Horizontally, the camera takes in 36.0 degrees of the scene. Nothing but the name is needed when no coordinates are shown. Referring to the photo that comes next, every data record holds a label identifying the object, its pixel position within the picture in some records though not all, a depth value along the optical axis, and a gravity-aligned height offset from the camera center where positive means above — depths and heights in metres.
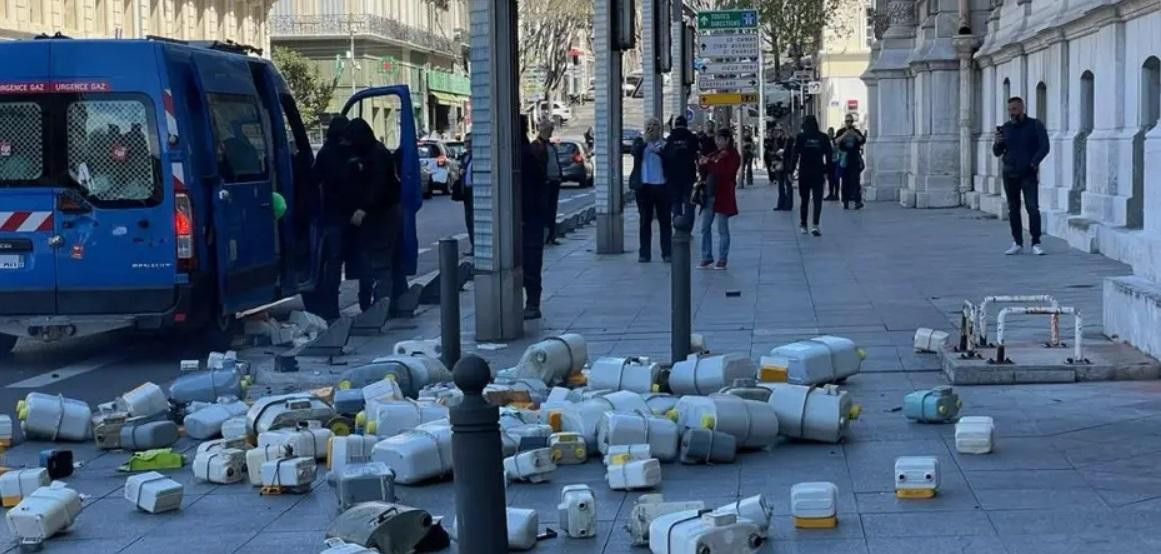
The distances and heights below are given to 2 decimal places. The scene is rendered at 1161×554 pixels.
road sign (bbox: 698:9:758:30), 36.16 +2.57
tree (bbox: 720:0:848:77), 62.25 +4.45
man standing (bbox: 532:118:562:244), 19.53 -0.12
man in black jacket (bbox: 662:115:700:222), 21.61 -0.18
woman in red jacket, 20.50 -0.53
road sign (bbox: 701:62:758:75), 35.78 +1.57
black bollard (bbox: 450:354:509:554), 5.42 -0.96
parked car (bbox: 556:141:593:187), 51.47 -0.34
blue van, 13.30 -0.23
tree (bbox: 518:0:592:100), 76.25 +5.26
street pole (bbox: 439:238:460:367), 11.62 -0.97
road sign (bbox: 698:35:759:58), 35.91 +2.03
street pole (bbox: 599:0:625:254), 23.67 +0.17
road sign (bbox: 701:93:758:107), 35.62 +0.96
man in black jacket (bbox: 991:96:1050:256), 20.23 -0.17
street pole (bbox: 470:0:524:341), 13.93 -0.11
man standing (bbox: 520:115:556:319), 15.42 -0.63
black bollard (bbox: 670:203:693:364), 11.09 -0.93
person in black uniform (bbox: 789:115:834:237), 26.41 -0.28
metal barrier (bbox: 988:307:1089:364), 10.42 -1.09
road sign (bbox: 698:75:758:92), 35.75 +1.27
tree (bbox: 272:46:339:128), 67.38 +2.49
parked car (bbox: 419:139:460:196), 47.22 -0.33
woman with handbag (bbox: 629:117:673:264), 21.47 -0.50
